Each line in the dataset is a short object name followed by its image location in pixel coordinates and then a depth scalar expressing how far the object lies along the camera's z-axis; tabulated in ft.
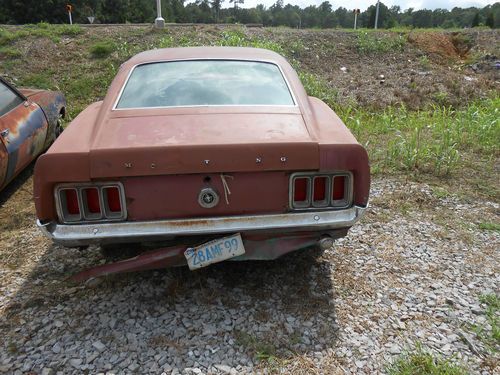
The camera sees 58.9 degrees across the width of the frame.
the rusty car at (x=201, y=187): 8.23
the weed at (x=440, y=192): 14.99
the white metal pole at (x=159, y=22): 37.55
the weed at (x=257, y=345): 8.15
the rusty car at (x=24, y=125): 14.71
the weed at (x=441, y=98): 29.37
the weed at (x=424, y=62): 36.66
